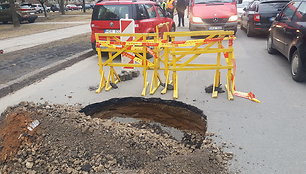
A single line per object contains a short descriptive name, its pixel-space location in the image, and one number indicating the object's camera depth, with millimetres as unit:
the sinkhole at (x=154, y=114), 4520
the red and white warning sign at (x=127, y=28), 6946
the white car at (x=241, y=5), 19228
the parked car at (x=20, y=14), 23984
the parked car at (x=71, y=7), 54125
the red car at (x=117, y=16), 8414
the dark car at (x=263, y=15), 11391
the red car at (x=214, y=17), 11828
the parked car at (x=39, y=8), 42500
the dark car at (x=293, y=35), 5848
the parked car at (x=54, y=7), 50278
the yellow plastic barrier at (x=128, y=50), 5427
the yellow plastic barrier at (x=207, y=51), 5121
